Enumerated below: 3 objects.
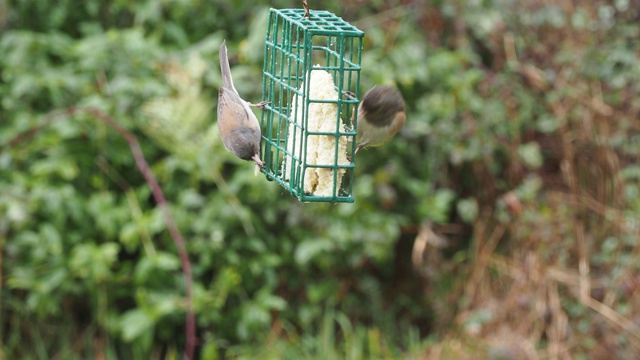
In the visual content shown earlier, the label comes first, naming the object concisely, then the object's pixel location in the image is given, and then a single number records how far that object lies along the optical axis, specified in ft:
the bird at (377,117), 22.41
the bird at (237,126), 21.37
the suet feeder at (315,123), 19.92
